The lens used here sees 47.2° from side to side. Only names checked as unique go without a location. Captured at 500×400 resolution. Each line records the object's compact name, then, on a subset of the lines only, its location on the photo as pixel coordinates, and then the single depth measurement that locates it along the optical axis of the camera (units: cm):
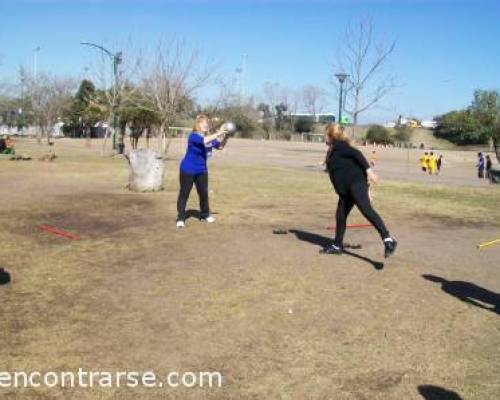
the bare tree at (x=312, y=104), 8934
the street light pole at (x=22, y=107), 5682
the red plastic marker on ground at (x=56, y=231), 799
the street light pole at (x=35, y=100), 5277
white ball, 949
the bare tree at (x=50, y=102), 5122
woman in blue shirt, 905
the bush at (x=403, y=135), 7288
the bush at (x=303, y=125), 8838
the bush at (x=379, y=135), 7119
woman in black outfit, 695
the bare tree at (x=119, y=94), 3156
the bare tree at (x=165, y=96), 2942
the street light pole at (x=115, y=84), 3102
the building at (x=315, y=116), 8922
